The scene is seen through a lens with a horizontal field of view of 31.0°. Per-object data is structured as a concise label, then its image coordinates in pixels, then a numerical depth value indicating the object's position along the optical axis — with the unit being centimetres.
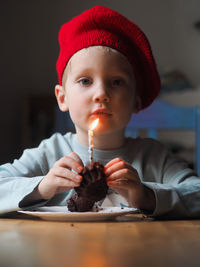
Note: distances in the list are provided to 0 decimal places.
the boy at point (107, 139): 80
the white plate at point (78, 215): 70
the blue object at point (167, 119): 147
